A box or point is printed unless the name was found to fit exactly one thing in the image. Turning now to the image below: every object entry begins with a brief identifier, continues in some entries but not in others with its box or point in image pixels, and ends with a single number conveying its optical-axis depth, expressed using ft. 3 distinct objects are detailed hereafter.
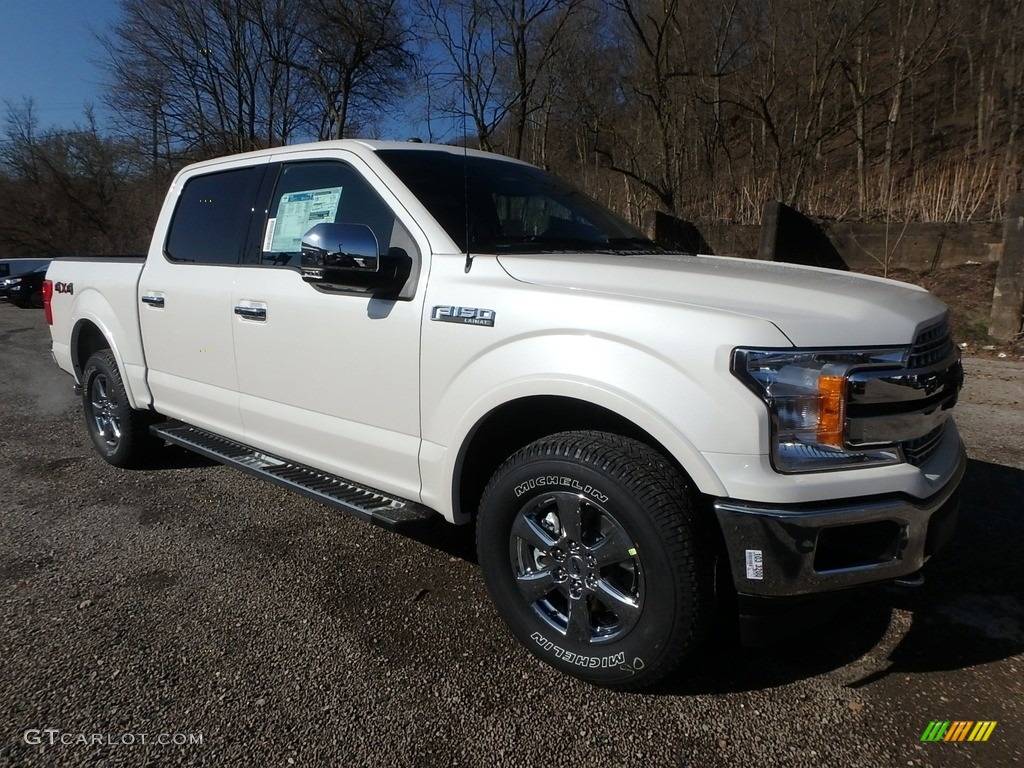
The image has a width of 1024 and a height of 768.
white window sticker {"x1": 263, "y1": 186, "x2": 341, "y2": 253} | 11.23
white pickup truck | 6.85
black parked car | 62.69
